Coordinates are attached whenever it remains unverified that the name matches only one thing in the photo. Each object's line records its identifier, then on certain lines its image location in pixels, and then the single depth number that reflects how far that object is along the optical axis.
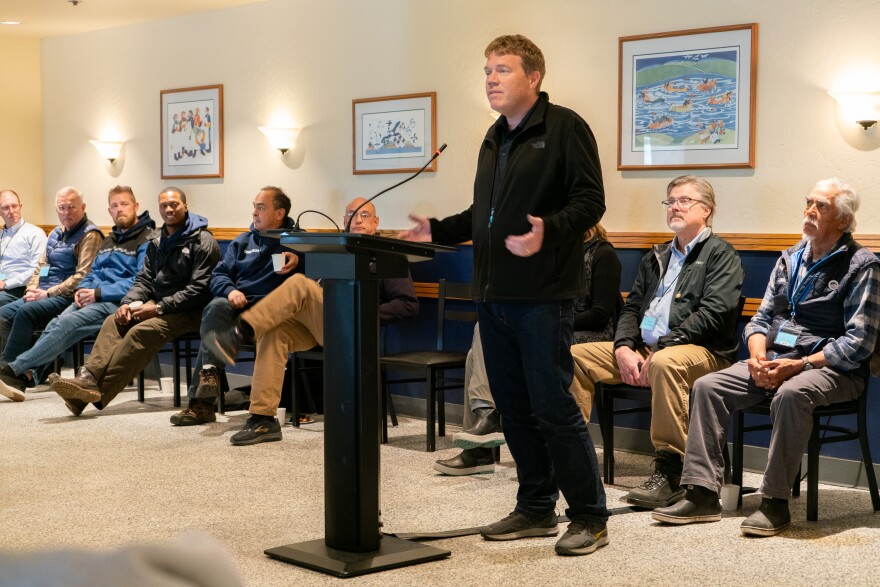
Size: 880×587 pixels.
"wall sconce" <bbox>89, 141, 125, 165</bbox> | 7.69
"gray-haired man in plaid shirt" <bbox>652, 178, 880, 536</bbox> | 3.60
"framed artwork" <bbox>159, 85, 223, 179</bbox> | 6.98
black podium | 2.97
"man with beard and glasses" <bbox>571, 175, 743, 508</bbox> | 3.94
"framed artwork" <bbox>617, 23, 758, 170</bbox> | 4.57
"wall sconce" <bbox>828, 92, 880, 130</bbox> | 4.20
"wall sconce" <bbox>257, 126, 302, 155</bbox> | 6.49
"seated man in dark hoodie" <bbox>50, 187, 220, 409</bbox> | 5.84
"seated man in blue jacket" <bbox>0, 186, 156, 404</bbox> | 6.46
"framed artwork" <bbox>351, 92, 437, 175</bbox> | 5.82
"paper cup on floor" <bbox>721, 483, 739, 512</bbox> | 3.87
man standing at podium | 3.05
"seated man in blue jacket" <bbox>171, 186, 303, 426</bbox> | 5.55
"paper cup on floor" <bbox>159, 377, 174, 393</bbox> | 6.83
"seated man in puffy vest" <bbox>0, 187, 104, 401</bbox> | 6.85
